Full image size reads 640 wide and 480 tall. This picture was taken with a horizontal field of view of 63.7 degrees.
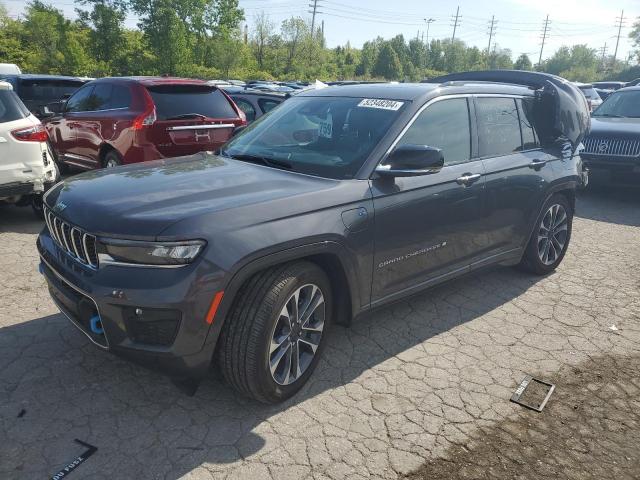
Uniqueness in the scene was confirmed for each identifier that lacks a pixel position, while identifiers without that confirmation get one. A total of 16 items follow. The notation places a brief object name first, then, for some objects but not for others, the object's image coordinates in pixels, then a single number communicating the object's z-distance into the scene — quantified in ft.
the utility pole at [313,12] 271.30
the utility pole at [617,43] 322.75
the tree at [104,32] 137.28
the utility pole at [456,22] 355.15
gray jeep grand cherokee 8.14
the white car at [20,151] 18.15
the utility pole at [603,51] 387.14
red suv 21.65
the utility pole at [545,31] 366.22
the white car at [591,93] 63.83
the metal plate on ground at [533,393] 10.15
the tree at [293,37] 207.00
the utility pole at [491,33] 358.02
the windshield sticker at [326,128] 11.86
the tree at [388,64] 239.09
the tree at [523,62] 314.55
